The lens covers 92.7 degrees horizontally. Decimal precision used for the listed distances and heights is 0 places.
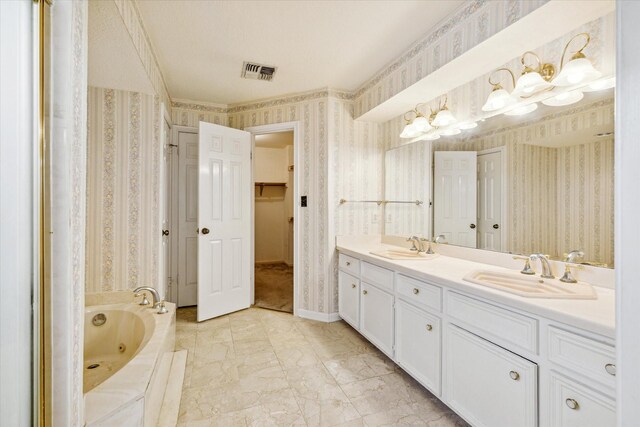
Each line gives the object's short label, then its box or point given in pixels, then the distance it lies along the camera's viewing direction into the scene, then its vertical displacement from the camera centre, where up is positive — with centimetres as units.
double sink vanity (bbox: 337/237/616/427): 107 -57
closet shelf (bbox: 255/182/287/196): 591 +57
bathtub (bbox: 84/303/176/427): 120 -77
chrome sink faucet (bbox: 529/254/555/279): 158 -28
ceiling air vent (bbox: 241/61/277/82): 260 +125
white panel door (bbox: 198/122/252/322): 304 -7
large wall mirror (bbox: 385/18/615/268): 146 +19
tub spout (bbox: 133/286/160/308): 208 -57
